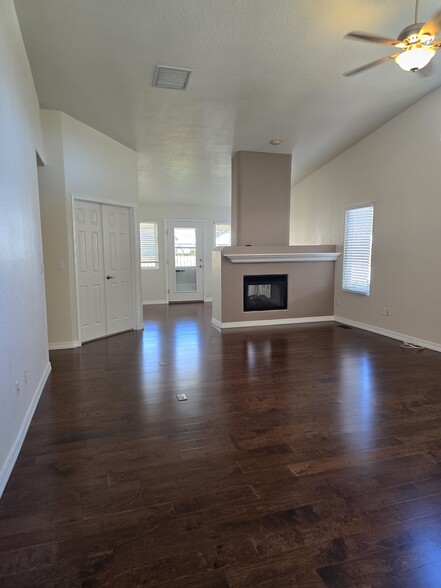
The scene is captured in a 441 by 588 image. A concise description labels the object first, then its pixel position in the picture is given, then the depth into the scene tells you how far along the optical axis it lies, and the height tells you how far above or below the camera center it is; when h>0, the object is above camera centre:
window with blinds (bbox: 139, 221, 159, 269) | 8.52 +0.21
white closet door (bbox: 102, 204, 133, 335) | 5.36 -0.27
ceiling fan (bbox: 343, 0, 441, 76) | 2.38 +1.51
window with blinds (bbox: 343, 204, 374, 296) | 5.68 +0.06
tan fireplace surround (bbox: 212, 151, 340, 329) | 5.87 +0.01
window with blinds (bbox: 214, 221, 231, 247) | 9.07 +0.49
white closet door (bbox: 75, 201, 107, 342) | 4.85 -0.25
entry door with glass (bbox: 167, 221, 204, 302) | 8.73 -0.22
